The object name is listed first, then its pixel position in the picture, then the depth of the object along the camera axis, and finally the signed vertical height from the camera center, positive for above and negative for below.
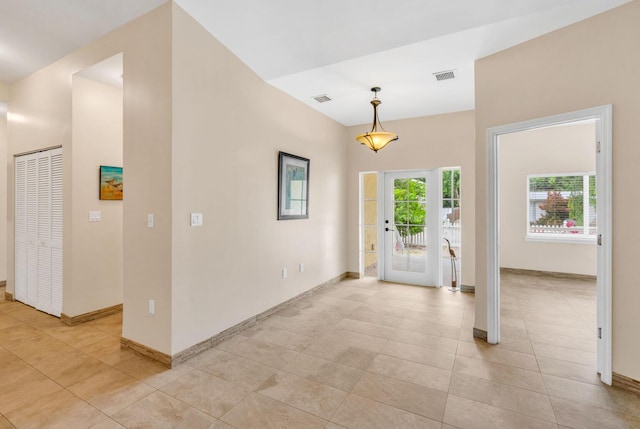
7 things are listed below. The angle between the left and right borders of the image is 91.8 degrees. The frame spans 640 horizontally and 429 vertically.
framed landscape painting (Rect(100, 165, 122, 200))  3.73 +0.39
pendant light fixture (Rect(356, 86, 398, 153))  3.91 +0.96
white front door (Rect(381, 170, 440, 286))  5.24 -0.25
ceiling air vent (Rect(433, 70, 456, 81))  3.49 +1.59
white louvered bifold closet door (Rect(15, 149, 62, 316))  3.69 -0.20
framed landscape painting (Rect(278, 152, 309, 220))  4.04 +0.37
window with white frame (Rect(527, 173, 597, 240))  5.75 +0.13
